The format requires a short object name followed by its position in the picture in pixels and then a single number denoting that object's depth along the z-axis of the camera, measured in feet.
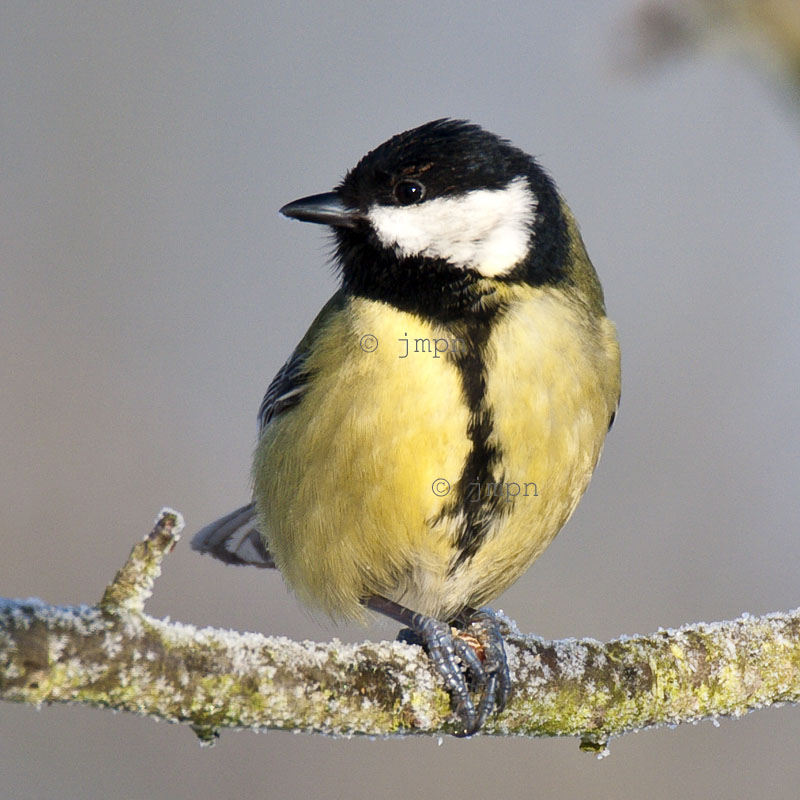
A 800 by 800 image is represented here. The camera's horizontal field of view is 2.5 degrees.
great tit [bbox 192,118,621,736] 7.67
